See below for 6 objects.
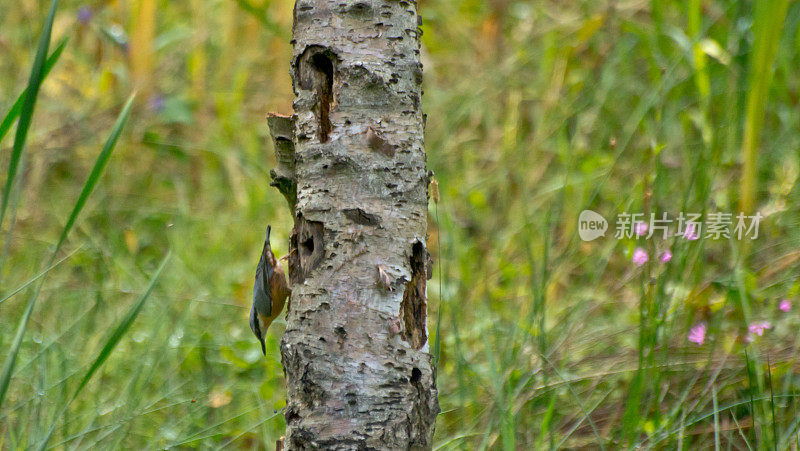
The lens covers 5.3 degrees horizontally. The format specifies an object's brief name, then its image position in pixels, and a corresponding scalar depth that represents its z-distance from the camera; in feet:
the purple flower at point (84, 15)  50.93
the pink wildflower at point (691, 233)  31.17
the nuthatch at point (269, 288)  30.31
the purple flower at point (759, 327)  30.93
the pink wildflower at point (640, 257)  31.16
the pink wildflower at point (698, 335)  31.10
